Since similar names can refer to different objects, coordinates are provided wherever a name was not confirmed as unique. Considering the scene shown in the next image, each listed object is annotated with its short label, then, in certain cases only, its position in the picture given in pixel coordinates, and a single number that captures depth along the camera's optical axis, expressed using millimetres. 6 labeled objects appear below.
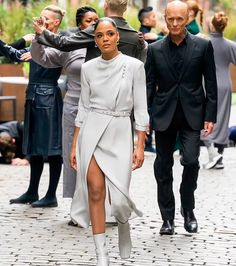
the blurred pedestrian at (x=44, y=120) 14629
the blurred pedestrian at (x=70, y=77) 13405
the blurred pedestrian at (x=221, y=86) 20157
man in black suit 12520
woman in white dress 10608
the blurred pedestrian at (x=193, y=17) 20055
